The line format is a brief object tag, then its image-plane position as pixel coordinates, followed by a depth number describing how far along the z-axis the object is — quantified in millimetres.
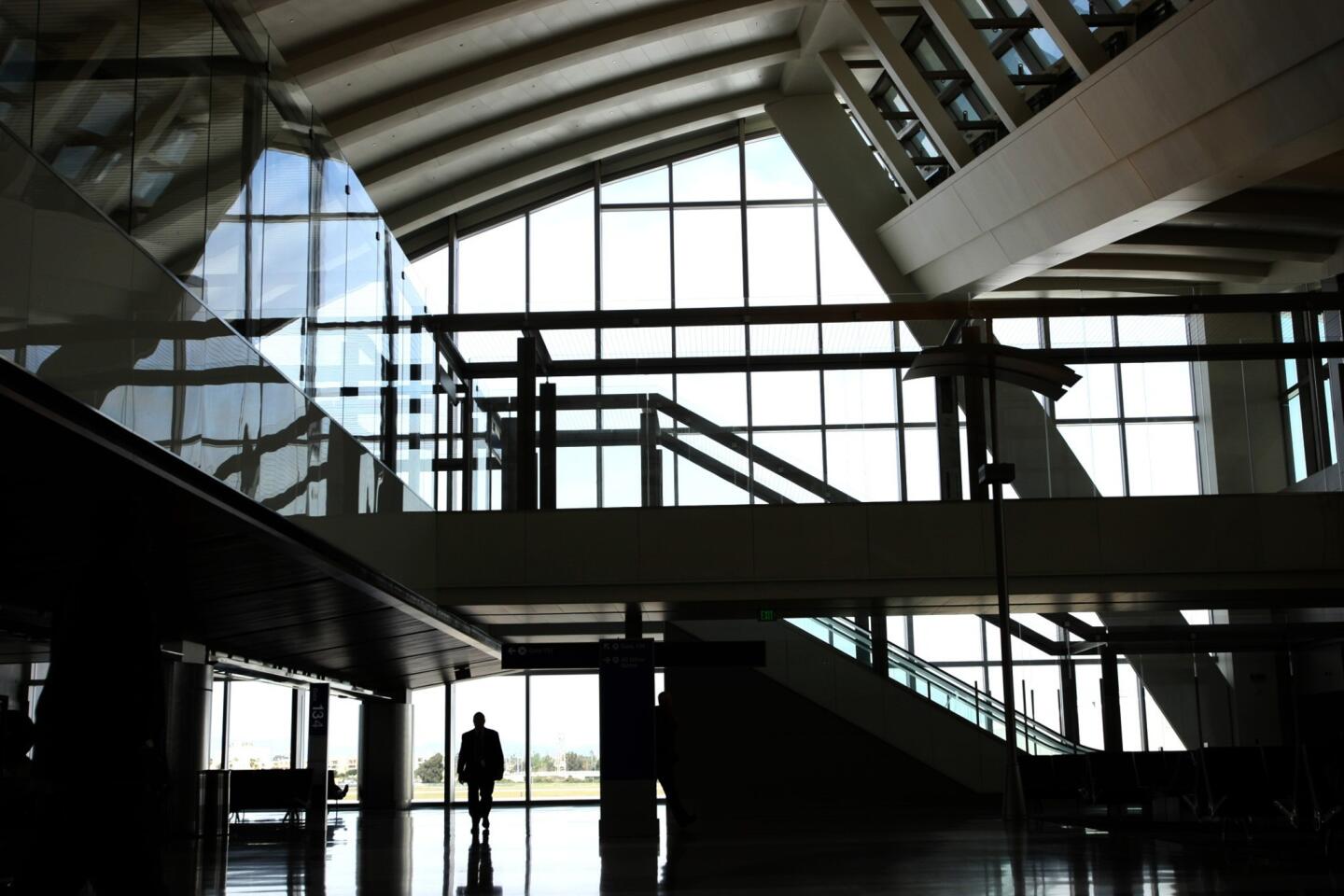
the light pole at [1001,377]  16688
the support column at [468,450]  20375
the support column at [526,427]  20672
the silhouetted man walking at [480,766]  18375
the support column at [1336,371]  20797
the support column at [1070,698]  20234
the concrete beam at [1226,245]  30453
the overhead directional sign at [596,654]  18406
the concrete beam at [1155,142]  18281
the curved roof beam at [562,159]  34688
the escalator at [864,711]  23188
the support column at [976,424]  20734
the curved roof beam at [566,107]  31922
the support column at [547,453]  20656
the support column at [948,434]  20516
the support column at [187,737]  16527
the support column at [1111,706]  19562
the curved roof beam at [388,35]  25312
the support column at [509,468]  20578
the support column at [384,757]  30234
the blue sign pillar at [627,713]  17438
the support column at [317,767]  16656
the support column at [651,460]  20641
